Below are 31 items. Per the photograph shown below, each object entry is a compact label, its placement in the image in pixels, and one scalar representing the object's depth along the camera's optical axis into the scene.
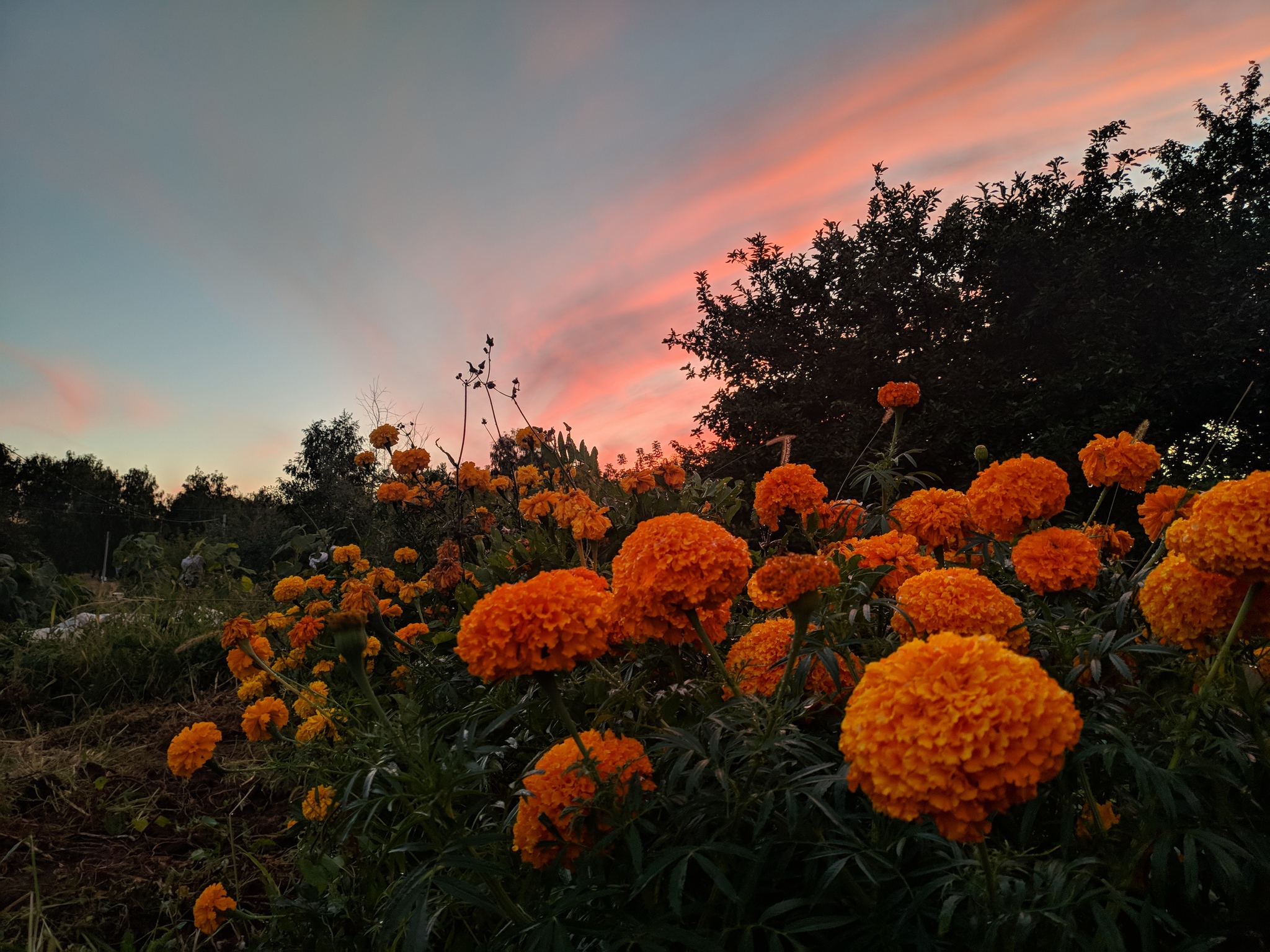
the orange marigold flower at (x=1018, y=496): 0.68
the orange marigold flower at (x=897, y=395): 1.04
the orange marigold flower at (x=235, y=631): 0.83
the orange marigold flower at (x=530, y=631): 0.52
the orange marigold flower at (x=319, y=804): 0.72
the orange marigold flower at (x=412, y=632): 0.98
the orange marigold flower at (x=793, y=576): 0.52
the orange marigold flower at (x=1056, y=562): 0.62
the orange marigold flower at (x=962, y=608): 0.55
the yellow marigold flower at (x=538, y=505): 1.01
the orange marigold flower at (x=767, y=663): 0.60
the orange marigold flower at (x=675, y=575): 0.55
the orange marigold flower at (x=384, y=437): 1.33
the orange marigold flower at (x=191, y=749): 0.87
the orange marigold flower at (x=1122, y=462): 0.72
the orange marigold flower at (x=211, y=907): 0.78
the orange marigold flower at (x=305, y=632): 0.92
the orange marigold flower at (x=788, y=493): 0.83
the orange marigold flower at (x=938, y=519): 0.71
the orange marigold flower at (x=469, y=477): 1.30
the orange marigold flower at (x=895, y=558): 0.68
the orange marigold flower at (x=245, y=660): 0.88
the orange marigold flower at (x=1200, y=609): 0.52
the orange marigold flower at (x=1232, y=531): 0.48
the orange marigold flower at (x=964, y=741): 0.40
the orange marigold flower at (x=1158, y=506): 0.69
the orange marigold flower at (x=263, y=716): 0.84
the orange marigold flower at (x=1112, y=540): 0.72
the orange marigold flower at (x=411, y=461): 1.28
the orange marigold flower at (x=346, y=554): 1.36
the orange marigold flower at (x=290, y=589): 1.17
